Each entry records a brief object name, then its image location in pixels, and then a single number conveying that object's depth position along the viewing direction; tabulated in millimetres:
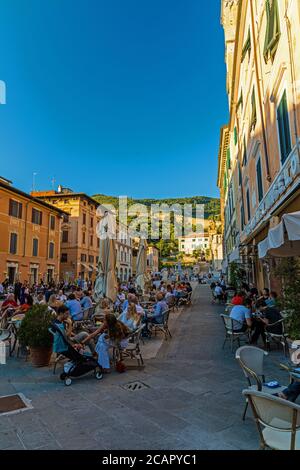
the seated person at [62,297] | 10298
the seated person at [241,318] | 6609
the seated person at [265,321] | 6375
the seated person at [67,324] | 5384
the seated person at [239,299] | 8373
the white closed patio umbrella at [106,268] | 9352
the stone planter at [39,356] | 5519
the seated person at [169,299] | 11222
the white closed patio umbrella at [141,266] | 15726
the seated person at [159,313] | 8039
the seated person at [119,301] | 10172
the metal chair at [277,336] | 6094
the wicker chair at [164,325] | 7984
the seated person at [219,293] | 16623
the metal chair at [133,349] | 5527
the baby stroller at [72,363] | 4688
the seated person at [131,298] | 7766
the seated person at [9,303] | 8703
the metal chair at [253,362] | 3152
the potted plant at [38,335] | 5430
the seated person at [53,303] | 7520
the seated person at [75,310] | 7887
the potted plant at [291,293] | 3646
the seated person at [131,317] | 6387
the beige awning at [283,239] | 3824
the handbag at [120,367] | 5156
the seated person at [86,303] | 8938
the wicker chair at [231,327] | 6590
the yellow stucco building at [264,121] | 7008
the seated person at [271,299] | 7808
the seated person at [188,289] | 16883
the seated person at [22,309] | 7977
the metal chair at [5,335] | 6684
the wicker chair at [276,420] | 2182
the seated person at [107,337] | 5055
